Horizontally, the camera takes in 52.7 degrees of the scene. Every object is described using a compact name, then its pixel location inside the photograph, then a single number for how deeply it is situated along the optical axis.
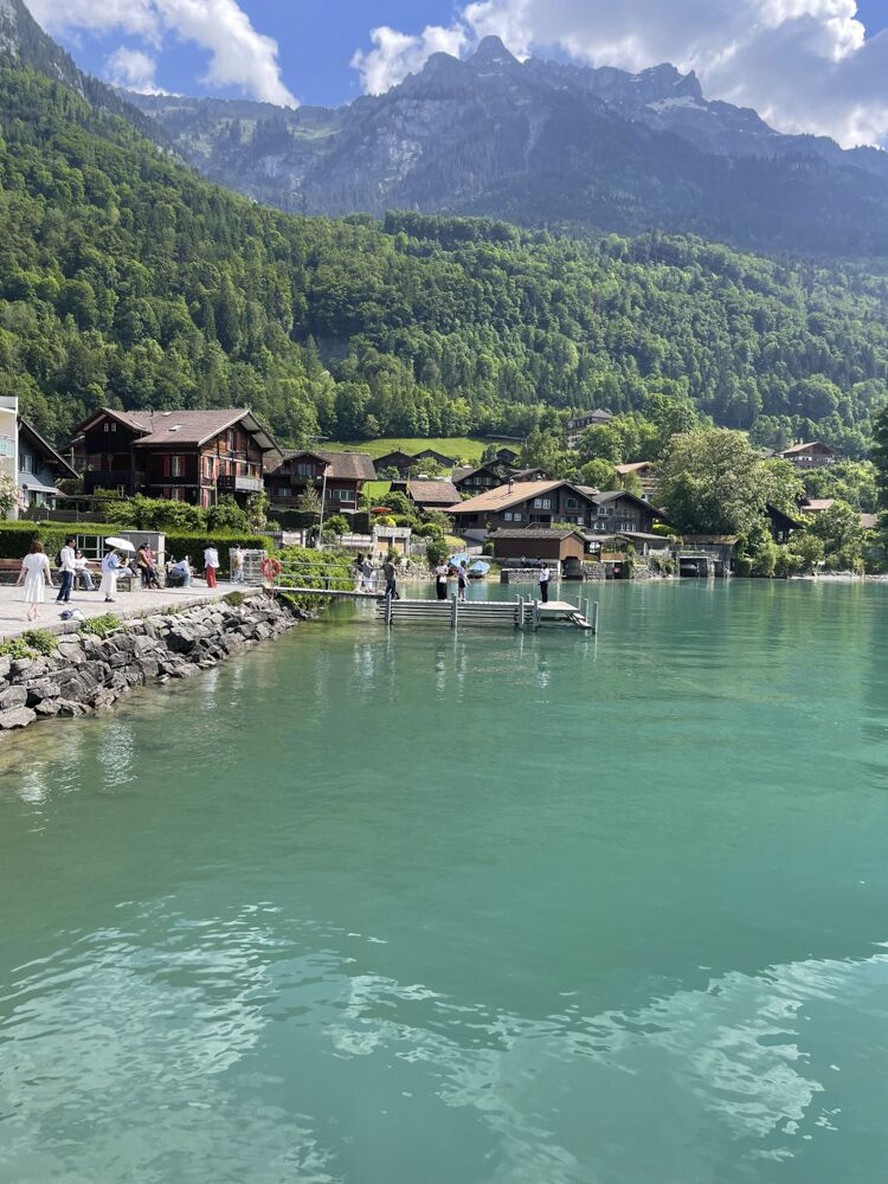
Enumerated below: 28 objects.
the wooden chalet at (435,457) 152.00
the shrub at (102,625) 22.35
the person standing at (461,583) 49.78
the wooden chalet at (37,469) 59.69
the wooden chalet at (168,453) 73.19
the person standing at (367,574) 48.03
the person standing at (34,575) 22.97
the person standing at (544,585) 42.46
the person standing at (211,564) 38.47
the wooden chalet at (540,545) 90.56
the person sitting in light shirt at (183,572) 36.99
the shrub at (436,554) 84.12
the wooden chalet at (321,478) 97.06
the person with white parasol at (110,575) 29.00
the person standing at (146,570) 36.03
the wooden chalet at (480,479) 132.62
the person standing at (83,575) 33.03
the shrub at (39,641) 19.42
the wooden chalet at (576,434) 188.25
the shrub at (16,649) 18.55
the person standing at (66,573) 26.41
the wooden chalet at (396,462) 148.12
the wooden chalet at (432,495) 117.81
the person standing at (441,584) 45.12
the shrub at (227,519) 55.97
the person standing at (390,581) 39.50
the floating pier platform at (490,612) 39.16
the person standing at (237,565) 42.72
